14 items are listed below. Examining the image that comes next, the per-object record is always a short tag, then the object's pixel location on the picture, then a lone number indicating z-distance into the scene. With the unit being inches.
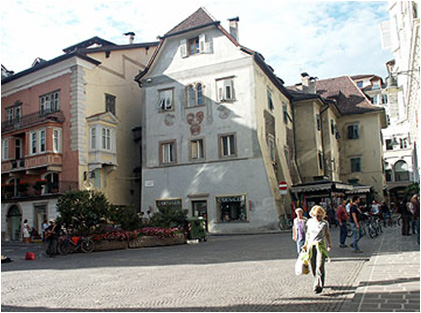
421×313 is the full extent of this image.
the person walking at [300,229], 484.4
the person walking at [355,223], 558.9
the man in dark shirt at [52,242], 756.0
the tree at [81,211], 822.5
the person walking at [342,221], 603.8
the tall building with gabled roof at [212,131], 1209.4
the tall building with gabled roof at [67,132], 1275.8
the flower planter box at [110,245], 797.9
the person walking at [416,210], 670.5
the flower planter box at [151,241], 833.5
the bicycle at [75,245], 768.3
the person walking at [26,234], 1210.6
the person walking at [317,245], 320.2
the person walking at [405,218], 766.5
